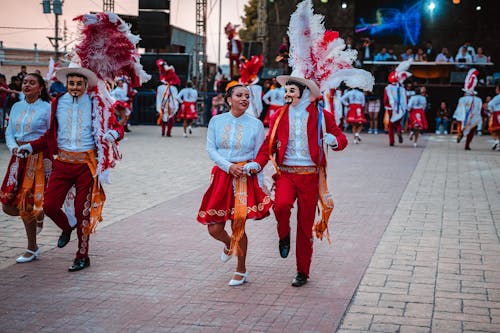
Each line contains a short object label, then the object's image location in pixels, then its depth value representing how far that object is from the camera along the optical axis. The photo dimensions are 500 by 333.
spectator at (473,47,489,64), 26.39
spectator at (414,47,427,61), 27.15
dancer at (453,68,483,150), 18.23
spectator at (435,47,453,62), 26.94
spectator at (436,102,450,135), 25.11
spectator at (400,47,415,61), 26.88
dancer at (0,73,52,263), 6.19
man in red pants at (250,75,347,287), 5.53
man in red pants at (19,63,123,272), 5.91
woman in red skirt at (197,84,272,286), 5.44
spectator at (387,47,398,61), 27.05
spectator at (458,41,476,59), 26.97
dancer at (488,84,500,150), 17.56
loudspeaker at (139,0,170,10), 25.67
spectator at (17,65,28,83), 17.83
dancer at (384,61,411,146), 18.50
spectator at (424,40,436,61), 27.69
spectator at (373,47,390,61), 27.12
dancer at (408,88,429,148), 19.11
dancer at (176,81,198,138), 21.23
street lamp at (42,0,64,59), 25.08
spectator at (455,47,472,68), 26.23
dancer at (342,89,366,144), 20.36
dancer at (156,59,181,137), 20.58
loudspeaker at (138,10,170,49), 25.94
